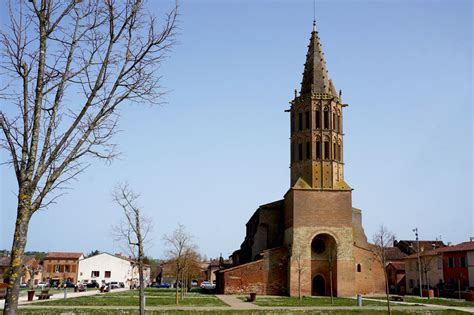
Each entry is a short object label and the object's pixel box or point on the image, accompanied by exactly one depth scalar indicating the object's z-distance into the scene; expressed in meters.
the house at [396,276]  70.88
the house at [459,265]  54.13
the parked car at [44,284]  83.47
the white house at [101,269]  91.27
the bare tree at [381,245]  33.12
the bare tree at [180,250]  41.76
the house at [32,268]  77.92
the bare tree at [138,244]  22.20
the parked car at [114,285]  80.75
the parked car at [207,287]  69.69
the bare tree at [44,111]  7.85
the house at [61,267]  91.75
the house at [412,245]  85.41
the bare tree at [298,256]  51.45
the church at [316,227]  52.16
